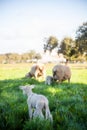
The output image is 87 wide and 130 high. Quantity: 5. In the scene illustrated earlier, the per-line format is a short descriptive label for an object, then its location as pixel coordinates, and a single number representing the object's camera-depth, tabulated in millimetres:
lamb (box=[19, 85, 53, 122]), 3788
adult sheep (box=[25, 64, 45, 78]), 12049
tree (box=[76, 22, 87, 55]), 31290
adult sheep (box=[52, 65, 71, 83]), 9788
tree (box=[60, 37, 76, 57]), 51296
